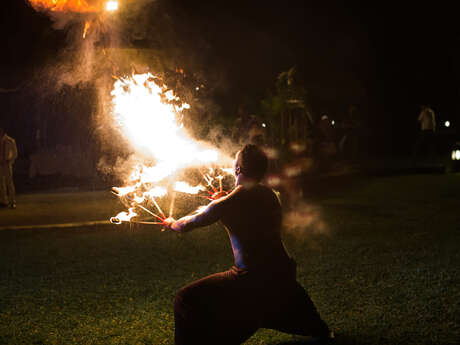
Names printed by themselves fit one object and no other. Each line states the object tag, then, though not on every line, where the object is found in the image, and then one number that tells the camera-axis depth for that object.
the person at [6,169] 13.24
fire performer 3.88
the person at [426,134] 24.91
